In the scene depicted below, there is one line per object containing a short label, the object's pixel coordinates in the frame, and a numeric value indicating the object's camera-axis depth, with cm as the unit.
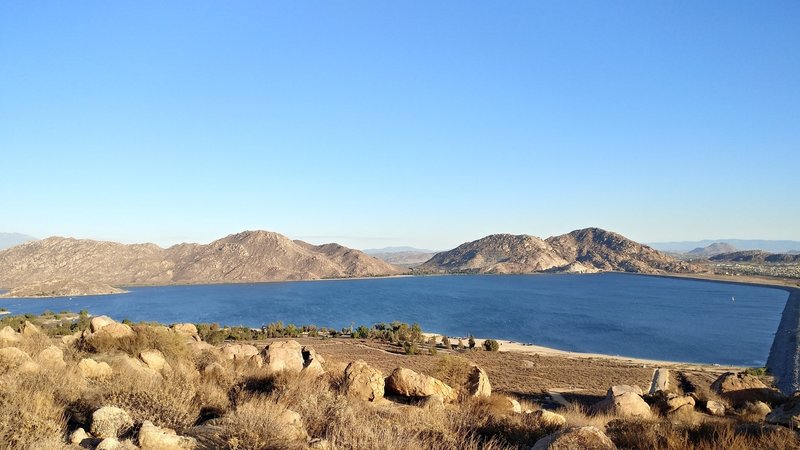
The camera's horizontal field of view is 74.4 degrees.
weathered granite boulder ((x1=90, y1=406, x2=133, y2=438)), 640
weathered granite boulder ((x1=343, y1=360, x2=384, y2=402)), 1112
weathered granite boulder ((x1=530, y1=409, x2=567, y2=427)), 809
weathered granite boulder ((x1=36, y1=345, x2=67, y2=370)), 1051
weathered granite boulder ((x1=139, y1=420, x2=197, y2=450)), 578
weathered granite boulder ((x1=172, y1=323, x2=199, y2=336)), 2999
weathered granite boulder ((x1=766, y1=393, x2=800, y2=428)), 946
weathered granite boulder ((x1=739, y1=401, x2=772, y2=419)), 1403
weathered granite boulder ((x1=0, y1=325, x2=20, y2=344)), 1348
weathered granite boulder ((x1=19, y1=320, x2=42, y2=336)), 1650
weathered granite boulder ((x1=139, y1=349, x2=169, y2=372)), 1271
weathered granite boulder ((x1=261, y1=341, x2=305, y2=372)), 1585
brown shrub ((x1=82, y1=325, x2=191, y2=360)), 1545
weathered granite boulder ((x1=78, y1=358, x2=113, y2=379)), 1024
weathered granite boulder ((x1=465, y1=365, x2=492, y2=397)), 1415
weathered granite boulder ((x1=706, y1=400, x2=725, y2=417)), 1416
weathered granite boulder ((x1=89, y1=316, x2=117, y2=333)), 1814
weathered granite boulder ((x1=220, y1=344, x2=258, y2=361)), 1783
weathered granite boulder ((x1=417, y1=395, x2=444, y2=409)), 918
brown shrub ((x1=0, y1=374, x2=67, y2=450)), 572
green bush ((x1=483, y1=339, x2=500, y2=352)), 5459
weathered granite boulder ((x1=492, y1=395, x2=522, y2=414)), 1119
